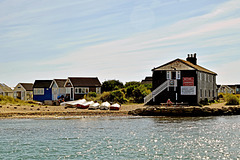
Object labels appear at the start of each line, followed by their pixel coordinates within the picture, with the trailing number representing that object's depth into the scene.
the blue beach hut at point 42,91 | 77.12
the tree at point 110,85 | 76.25
